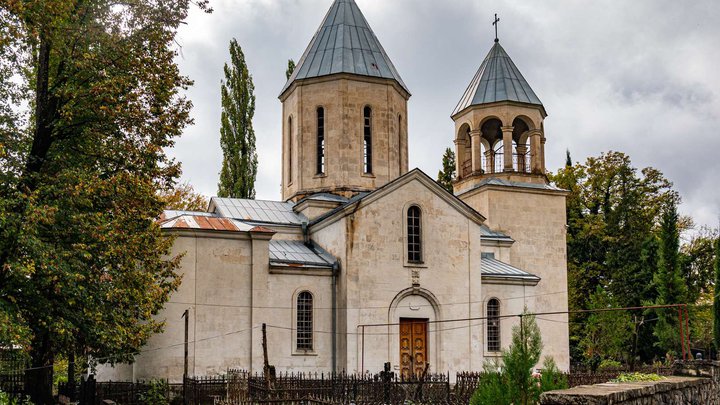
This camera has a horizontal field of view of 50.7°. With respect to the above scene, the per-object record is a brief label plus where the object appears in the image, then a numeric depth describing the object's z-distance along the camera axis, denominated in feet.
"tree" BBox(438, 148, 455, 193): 141.15
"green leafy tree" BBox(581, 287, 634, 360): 111.65
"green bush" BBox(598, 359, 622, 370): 109.55
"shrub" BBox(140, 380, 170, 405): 60.85
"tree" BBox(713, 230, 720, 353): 103.09
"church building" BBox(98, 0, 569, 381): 68.59
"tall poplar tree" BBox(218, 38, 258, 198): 105.91
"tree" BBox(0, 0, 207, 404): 45.34
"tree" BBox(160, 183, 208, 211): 112.50
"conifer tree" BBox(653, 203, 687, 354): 113.09
